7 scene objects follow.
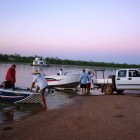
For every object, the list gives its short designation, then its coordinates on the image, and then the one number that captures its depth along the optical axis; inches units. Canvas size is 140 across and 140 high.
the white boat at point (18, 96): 329.6
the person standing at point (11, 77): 326.2
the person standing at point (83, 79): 437.6
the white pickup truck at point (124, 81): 397.6
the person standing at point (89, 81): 449.1
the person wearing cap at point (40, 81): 290.0
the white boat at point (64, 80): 531.4
